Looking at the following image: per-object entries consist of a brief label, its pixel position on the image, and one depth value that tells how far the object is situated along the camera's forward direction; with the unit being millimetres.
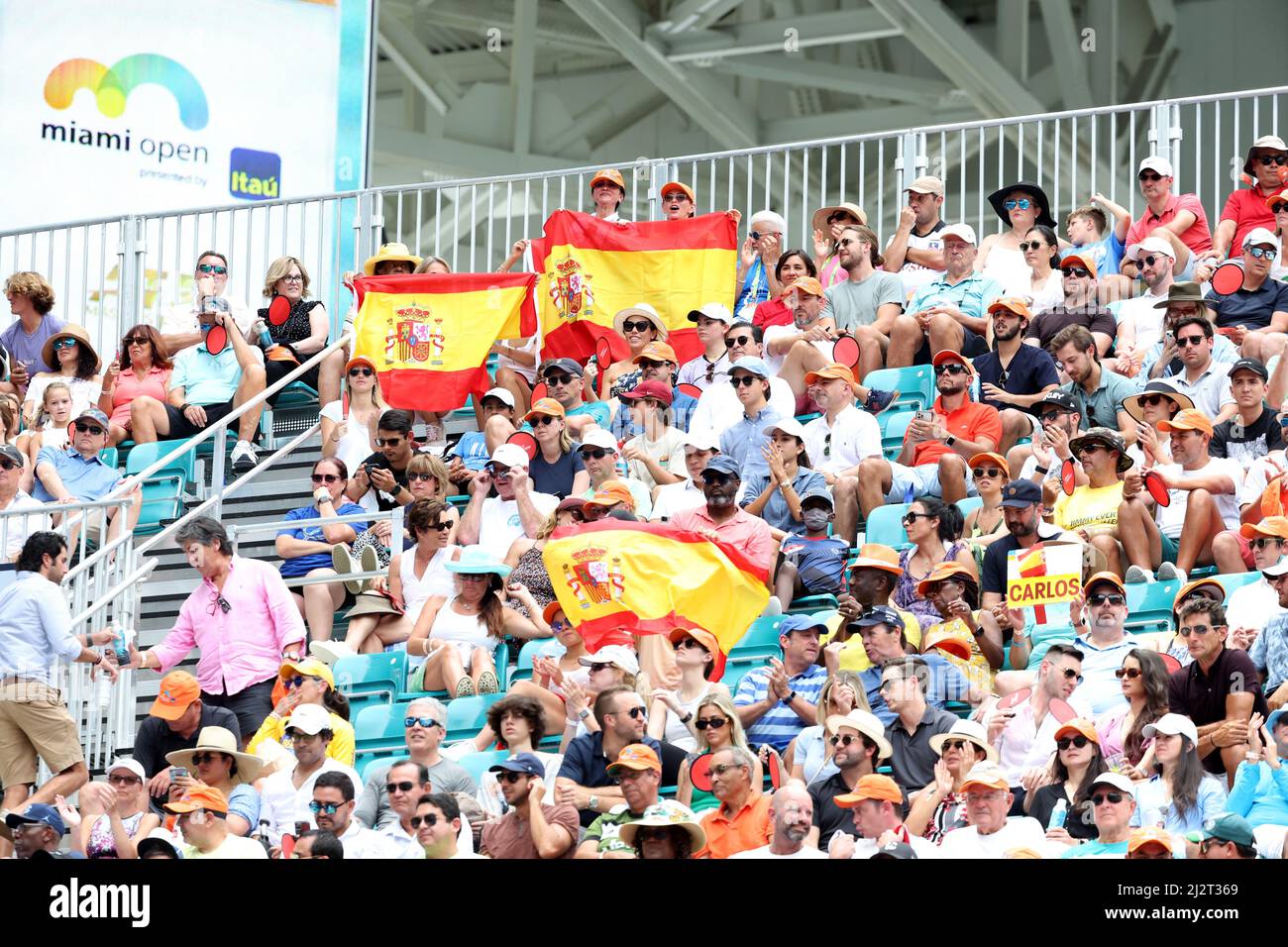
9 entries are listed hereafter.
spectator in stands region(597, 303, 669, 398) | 15703
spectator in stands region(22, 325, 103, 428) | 16859
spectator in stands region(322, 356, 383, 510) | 15531
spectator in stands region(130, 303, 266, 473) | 16156
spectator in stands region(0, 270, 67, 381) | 17359
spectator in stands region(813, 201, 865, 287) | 15883
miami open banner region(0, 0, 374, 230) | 19984
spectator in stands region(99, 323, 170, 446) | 16516
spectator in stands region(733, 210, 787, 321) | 16266
